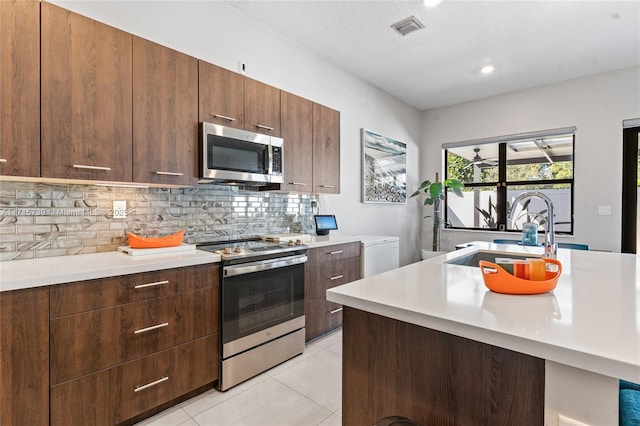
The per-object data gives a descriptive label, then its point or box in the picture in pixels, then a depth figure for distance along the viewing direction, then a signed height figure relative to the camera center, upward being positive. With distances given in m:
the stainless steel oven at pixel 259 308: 2.04 -0.71
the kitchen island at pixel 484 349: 0.68 -0.37
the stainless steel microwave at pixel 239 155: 2.18 +0.43
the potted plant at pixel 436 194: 4.65 +0.26
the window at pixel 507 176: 4.22 +0.53
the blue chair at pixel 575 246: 3.03 -0.35
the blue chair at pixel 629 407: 0.89 -0.60
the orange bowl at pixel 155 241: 1.96 -0.20
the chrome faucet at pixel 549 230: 1.52 -0.09
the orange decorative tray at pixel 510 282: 1.05 -0.24
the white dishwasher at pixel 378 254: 3.25 -0.48
